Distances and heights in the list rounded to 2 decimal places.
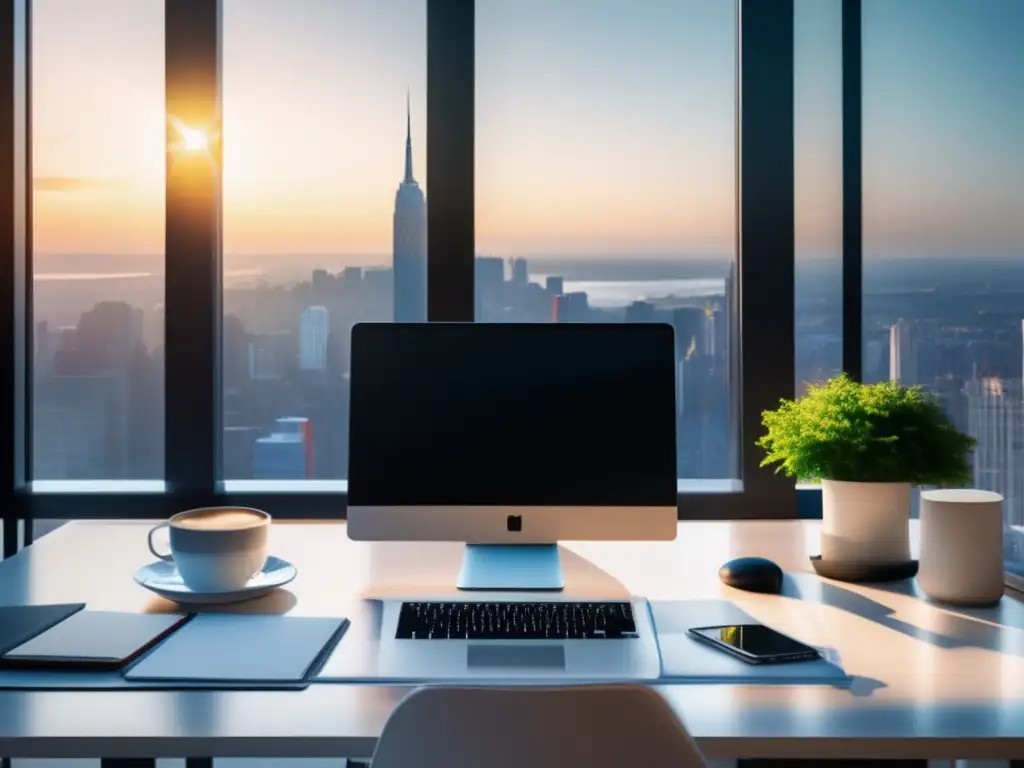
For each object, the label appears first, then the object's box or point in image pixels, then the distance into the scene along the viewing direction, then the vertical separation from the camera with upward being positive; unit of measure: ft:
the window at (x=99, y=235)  8.02 +1.33
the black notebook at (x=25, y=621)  4.09 -1.01
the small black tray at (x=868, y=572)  5.29 -0.96
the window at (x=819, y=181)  7.95 +1.75
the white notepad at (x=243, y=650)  3.70 -1.04
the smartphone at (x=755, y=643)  3.91 -1.03
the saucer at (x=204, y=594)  4.69 -0.93
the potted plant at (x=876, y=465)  5.34 -0.38
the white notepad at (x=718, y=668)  3.72 -1.07
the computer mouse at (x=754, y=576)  5.06 -0.94
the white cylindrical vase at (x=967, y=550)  4.77 -0.75
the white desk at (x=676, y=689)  3.18 -1.09
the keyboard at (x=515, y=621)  4.22 -1.00
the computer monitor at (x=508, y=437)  5.38 -0.23
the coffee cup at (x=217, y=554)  4.68 -0.76
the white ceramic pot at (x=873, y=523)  5.35 -0.70
